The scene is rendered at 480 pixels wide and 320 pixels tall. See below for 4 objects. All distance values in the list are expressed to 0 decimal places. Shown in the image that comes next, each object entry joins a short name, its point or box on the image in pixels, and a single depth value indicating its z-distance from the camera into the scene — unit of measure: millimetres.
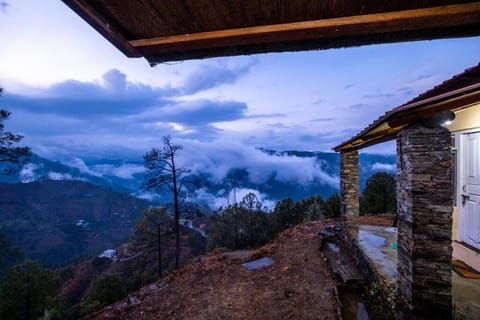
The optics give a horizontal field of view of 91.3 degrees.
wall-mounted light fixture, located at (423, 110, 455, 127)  2887
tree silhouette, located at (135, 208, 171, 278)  19953
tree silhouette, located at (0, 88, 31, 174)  9741
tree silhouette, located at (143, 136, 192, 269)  12820
